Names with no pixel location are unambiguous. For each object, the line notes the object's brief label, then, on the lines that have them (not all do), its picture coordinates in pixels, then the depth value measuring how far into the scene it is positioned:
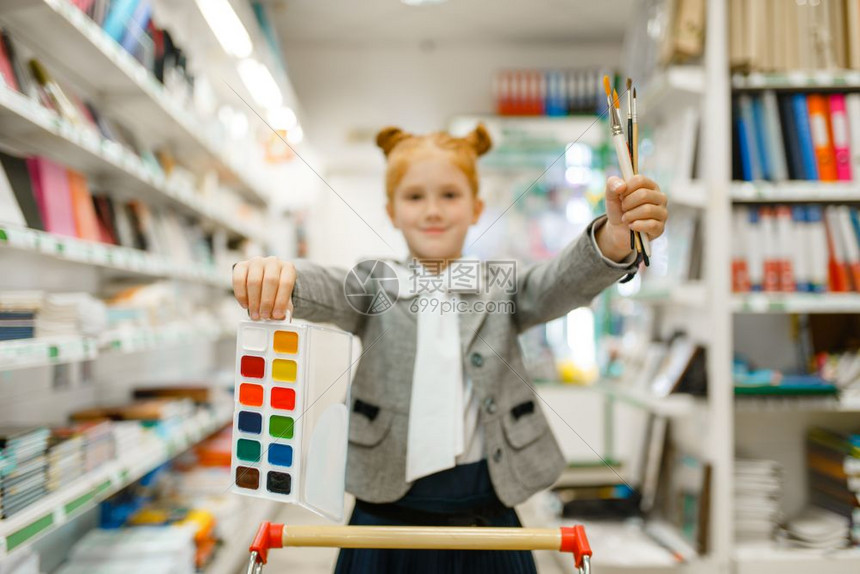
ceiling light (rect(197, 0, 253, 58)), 2.13
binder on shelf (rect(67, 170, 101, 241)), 1.58
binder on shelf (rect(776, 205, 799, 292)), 1.99
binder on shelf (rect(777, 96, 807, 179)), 2.00
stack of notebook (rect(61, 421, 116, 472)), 1.43
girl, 0.95
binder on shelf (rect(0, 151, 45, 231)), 1.30
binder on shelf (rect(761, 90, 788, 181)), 2.02
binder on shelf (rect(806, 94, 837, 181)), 2.00
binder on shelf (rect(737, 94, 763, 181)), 2.02
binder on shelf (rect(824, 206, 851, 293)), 1.99
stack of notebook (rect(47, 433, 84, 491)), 1.27
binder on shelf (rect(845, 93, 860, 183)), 1.99
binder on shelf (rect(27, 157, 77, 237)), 1.41
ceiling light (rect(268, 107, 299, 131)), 2.35
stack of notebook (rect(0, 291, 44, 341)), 1.12
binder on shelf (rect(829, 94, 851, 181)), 1.99
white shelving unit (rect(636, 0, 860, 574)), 1.90
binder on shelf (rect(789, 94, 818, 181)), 2.00
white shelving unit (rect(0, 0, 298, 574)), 1.23
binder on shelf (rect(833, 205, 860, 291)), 1.98
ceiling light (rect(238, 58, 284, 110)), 2.74
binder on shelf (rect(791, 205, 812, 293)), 2.00
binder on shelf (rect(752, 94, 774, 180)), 2.03
